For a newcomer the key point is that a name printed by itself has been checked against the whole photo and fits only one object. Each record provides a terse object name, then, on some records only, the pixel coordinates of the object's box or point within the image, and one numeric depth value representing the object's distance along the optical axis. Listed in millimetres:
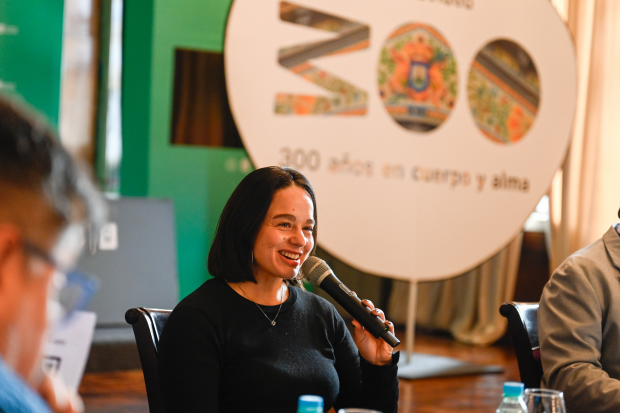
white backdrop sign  4971
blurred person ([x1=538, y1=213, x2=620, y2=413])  3332
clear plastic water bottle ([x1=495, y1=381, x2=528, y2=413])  2980
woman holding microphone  3230
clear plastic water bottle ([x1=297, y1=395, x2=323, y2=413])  2834
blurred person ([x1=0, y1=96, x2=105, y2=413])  1705
